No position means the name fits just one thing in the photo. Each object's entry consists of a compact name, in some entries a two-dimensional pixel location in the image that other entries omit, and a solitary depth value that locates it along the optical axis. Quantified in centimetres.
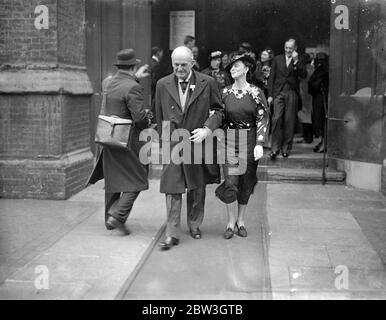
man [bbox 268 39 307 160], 998
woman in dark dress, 626
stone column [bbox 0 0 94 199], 811
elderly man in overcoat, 610
